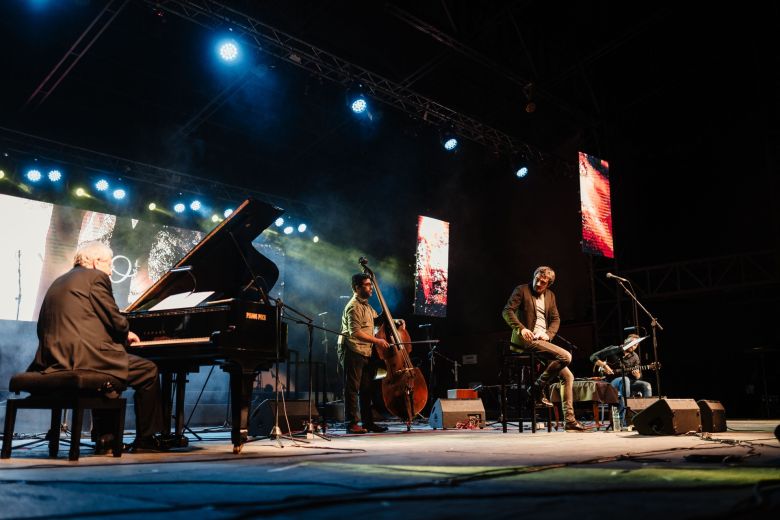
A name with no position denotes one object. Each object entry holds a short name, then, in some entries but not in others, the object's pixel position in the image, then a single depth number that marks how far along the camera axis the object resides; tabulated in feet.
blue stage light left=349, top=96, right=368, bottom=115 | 31.78
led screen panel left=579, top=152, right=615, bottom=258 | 35.35
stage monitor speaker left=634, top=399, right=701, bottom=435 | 17.46
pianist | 12.52
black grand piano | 13.28
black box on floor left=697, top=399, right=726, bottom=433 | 19.19
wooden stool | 20.56
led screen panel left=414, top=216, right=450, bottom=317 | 40.96
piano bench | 11.98
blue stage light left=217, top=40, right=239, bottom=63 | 27.20
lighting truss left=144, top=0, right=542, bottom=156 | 25.57
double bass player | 22.11
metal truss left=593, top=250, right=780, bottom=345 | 34.04
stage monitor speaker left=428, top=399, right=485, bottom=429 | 24.52
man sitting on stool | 20.85
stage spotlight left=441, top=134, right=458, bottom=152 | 36.32
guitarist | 23.68
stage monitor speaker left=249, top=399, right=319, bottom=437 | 19.58
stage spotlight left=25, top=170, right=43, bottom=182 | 34.11
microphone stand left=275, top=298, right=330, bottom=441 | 16.90
